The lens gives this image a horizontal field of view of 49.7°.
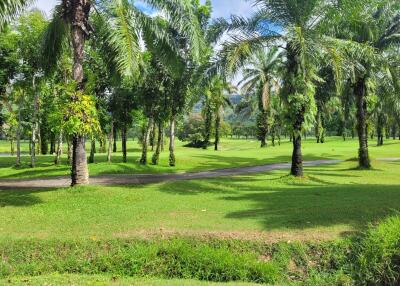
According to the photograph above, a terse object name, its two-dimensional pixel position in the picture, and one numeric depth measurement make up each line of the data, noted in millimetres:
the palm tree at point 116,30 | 15886
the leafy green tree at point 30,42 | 28266
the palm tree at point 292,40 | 20328
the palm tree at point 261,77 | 47756
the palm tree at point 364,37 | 21641
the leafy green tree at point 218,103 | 50988
